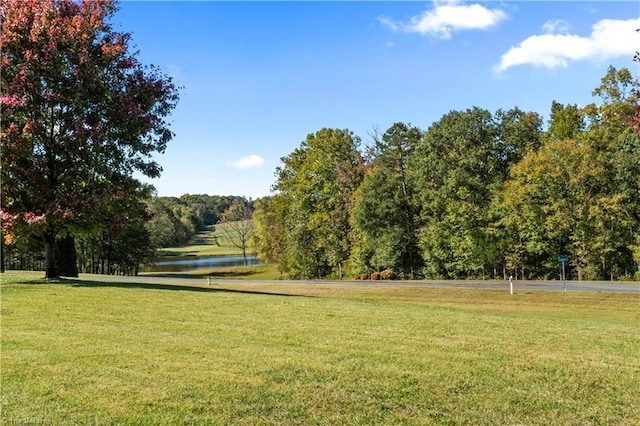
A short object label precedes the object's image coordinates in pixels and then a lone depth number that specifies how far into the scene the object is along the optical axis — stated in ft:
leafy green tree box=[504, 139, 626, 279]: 124.16
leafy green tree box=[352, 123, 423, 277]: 153.17
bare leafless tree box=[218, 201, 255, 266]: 304.50
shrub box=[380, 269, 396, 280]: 146.10
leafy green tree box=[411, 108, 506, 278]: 142.61
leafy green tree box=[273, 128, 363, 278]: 174.81
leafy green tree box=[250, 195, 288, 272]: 196.34
